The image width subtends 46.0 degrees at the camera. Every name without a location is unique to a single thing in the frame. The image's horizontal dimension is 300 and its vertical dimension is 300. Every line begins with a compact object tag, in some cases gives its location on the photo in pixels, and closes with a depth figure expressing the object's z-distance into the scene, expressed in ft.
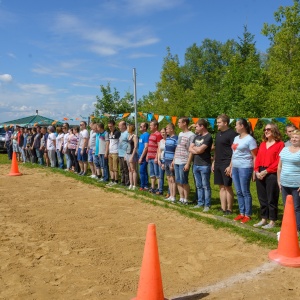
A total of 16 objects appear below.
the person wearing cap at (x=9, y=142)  64.80
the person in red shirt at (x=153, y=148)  30.30
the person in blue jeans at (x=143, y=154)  31.12
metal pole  33.99
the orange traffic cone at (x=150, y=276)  11.05
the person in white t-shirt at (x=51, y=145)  46.57
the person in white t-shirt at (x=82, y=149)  38.91
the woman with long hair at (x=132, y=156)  31.60
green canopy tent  98.12
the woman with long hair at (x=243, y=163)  21.08
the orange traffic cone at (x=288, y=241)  14.84
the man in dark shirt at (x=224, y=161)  22.54
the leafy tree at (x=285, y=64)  50.85
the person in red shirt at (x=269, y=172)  19.84
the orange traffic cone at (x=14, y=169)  41.86
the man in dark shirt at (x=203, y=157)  23.88
